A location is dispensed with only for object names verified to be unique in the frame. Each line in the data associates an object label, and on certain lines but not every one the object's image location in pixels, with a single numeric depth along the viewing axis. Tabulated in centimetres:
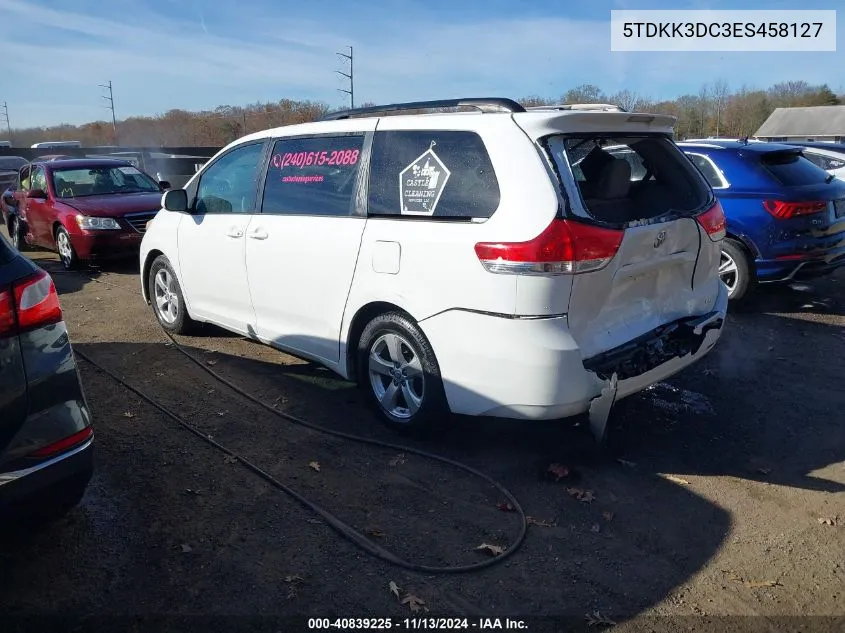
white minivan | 349
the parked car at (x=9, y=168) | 2323
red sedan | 973
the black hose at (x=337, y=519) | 306
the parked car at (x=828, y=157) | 1042
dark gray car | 257
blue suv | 682
